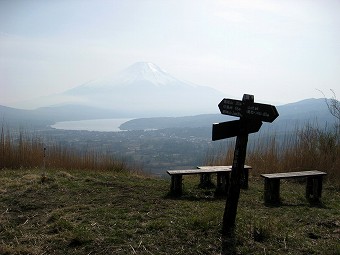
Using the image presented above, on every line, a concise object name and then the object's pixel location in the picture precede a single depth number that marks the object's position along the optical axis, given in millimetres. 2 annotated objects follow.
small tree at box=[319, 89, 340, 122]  8830
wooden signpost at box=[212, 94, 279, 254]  3662
